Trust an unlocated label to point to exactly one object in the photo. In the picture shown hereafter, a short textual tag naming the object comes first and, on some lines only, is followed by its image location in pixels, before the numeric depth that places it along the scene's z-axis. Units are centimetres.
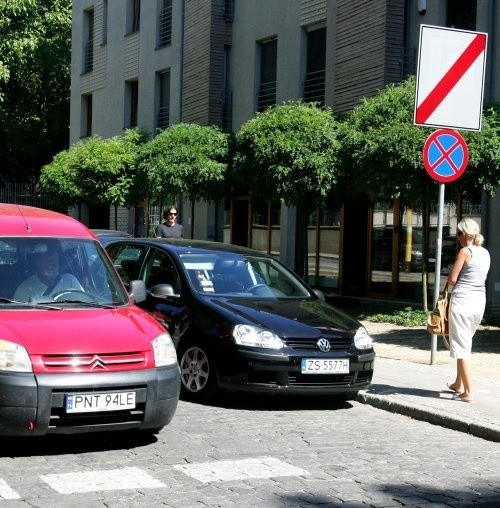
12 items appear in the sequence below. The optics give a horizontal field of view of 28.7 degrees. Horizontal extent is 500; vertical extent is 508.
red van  664
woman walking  946
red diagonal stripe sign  1130
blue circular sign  1145
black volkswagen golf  896
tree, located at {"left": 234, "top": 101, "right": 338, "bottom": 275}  1866
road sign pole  1143
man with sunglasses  1702
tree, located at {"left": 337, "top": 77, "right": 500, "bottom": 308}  1571
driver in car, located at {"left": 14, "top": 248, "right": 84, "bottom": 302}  773
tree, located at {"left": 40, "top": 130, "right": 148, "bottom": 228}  2766
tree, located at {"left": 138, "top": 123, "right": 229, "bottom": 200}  2247
